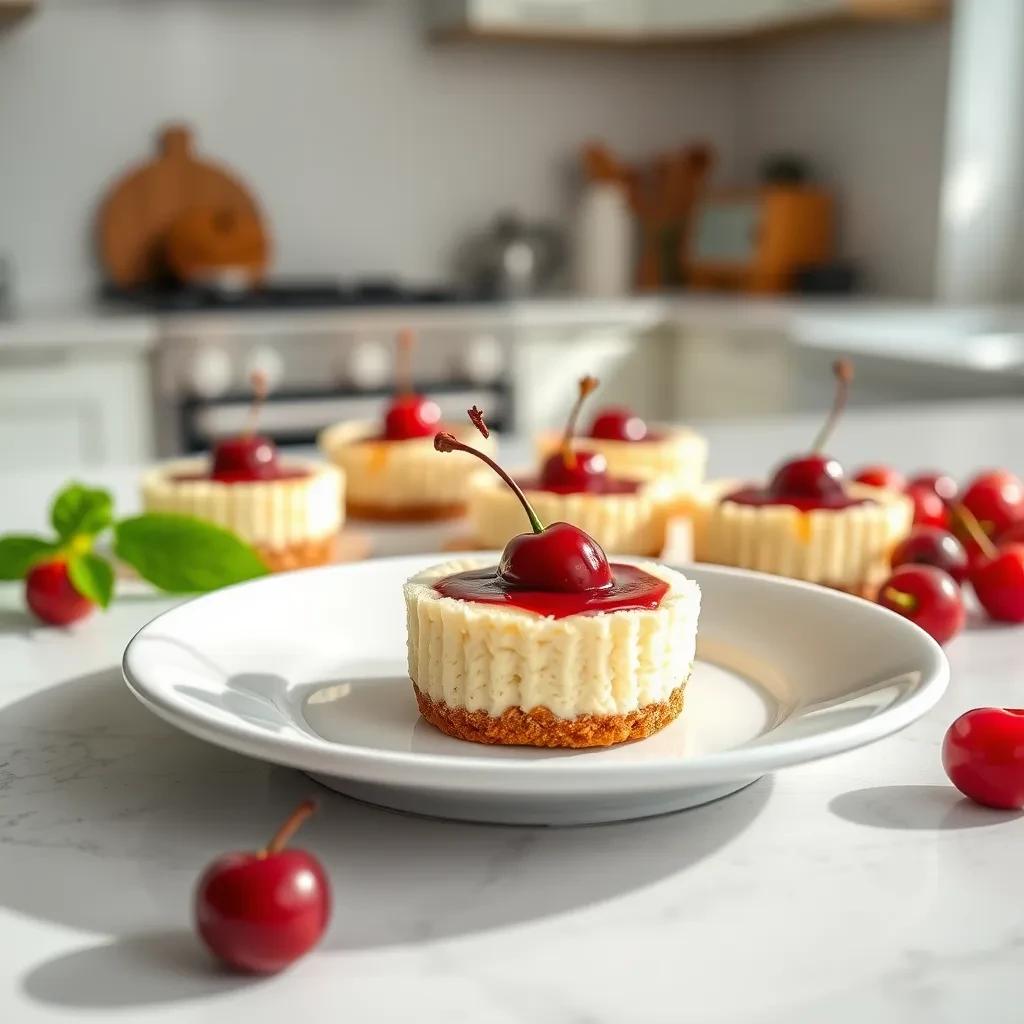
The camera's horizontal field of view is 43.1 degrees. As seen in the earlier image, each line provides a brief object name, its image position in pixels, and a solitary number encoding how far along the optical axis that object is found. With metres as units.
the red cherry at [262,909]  0.51
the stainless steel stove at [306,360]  3.16
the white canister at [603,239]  4.16
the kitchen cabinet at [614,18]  3.68
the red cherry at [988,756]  0.67
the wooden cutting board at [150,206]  3.80
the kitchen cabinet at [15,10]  3.27
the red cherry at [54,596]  1.02
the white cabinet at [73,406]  3.04
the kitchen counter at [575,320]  3.08
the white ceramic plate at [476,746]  0.57
